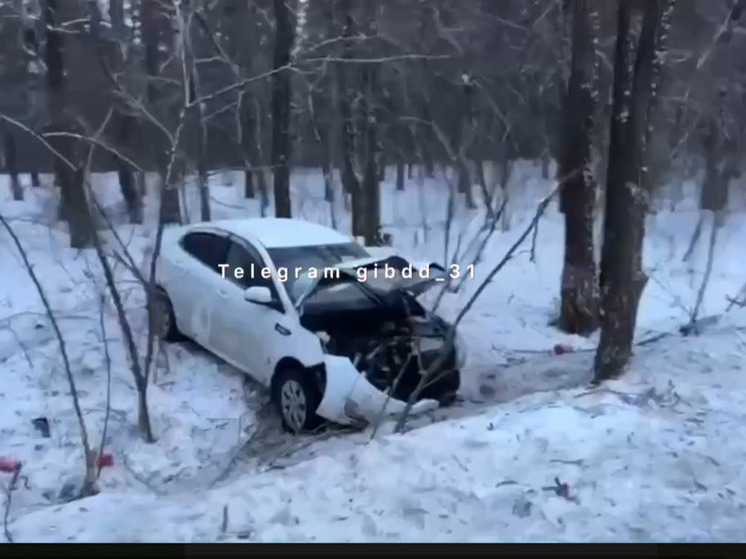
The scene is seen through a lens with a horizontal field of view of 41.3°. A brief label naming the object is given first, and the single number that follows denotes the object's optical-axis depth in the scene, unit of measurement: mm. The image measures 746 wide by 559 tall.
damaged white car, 4051
